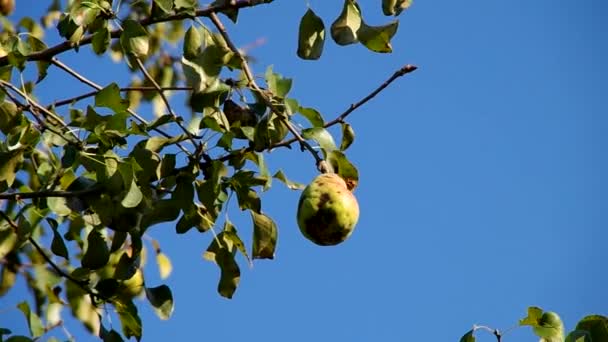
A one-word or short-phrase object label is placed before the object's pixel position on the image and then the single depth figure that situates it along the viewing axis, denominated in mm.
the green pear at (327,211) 3344
